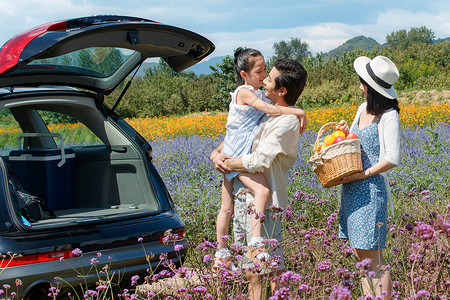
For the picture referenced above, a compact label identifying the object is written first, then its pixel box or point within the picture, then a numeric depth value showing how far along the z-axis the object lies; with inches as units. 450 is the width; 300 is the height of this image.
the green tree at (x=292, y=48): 5724.9
